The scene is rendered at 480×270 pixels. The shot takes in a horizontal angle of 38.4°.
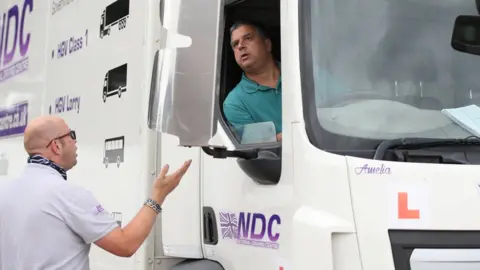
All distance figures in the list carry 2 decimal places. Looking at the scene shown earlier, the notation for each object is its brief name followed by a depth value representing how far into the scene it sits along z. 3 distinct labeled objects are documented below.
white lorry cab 2.49
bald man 2.87
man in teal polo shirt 3.10
